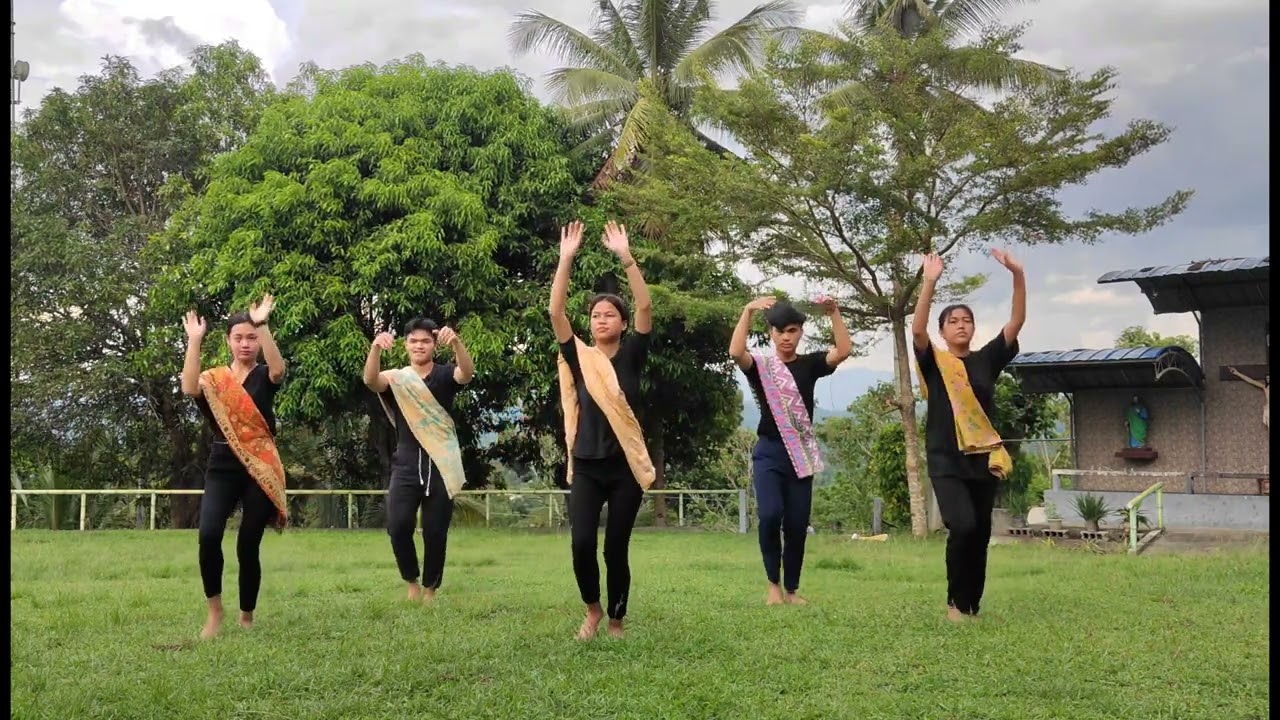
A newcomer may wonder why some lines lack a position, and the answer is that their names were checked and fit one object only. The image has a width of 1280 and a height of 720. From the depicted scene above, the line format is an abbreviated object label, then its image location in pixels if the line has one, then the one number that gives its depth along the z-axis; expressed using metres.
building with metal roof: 18.02
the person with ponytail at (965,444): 6.66
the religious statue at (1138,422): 19.44
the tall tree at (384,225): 20.09
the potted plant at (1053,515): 17.52
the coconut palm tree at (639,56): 24.00
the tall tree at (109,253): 22.78
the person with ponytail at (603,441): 6.11
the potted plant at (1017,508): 18.19
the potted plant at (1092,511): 16.53
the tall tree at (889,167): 18.27
